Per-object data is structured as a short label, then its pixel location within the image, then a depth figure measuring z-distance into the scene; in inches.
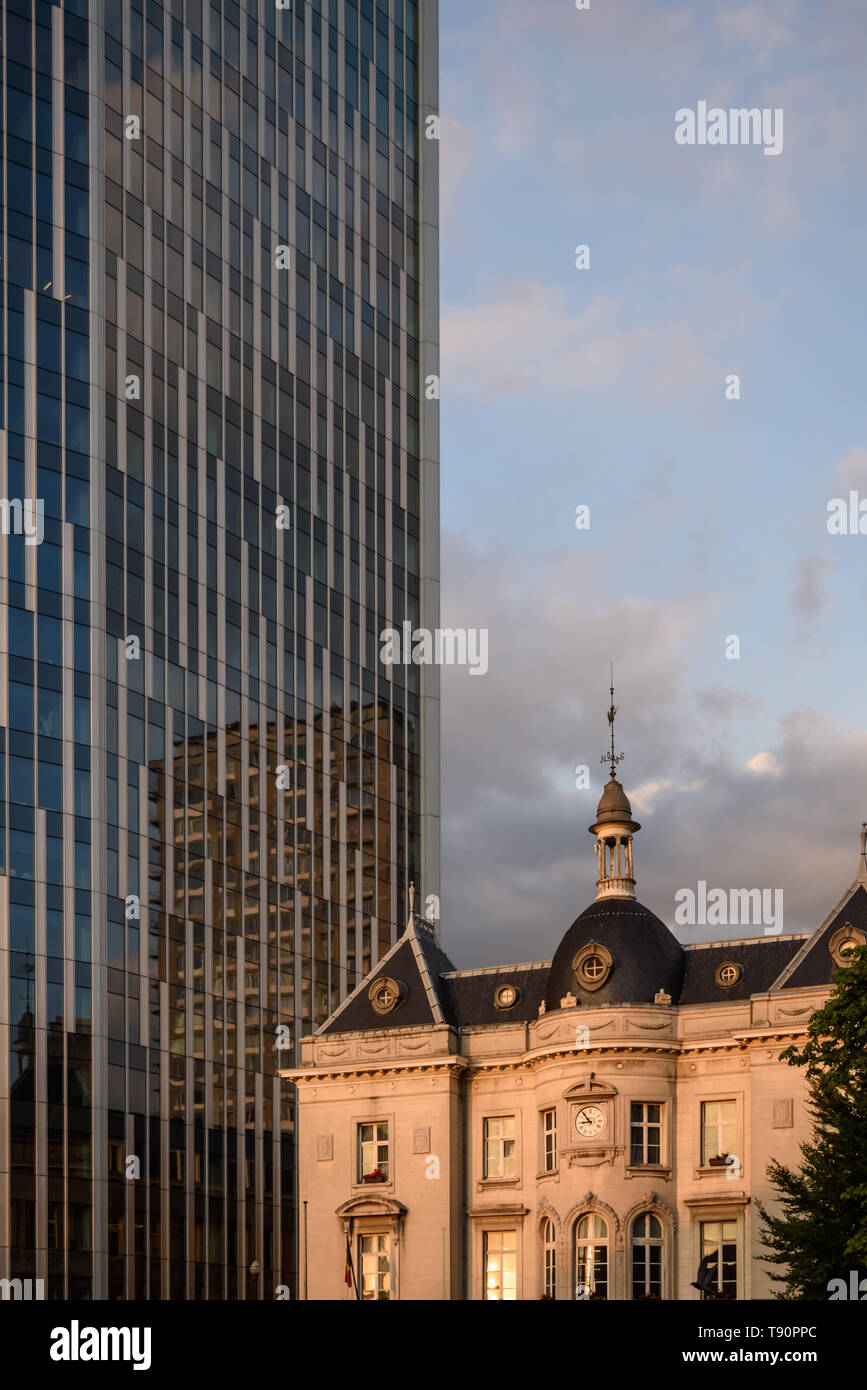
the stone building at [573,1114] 2608.3
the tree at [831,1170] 1959.9
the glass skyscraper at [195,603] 3277.6
